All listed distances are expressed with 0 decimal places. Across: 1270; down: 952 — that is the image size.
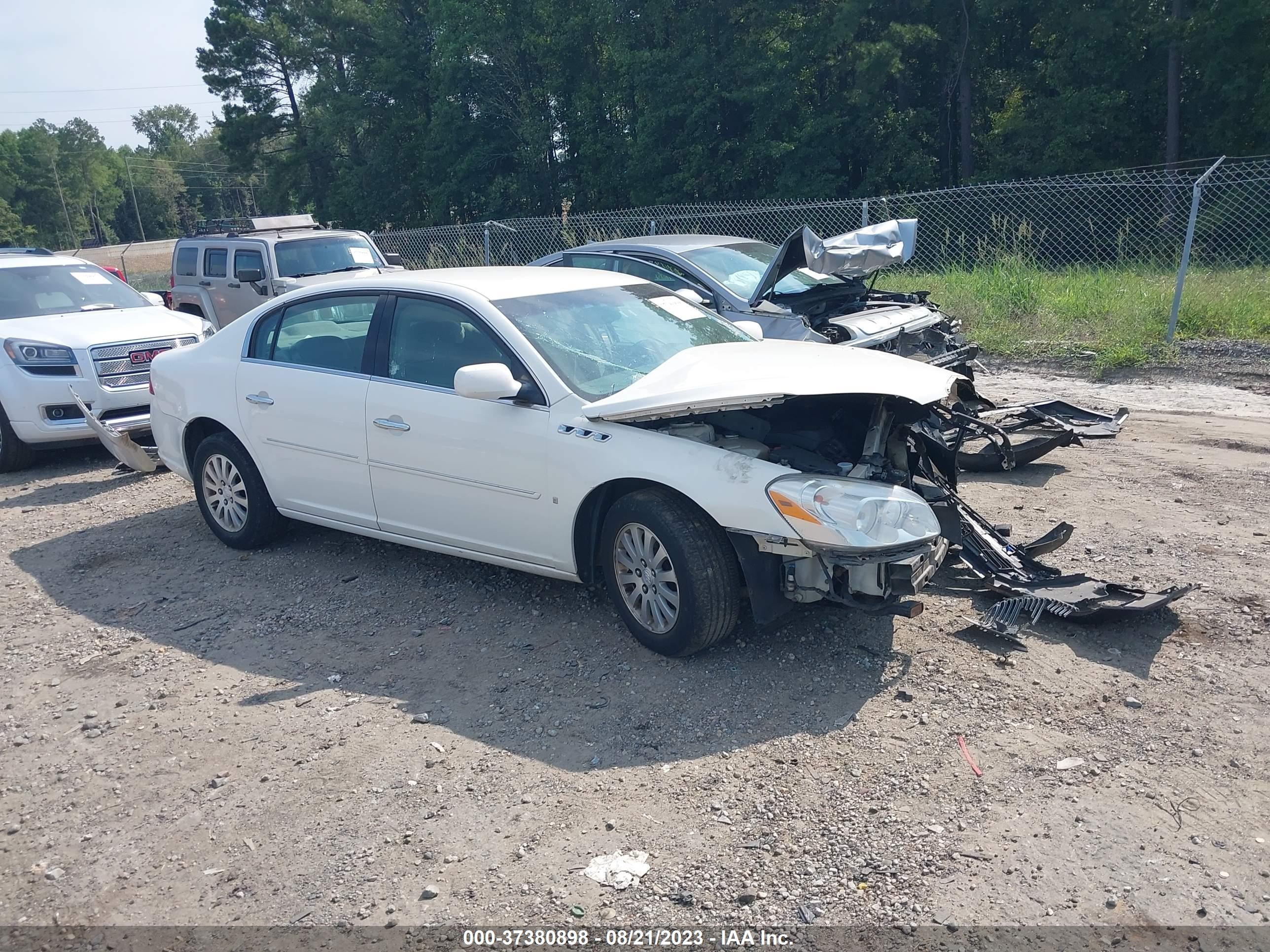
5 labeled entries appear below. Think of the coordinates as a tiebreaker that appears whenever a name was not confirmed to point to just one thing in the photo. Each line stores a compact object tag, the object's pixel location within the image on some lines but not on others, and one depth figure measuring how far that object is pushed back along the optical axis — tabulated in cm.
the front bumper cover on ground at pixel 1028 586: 456
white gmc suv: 850
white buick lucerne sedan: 425
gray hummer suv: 1288
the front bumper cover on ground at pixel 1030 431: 712
